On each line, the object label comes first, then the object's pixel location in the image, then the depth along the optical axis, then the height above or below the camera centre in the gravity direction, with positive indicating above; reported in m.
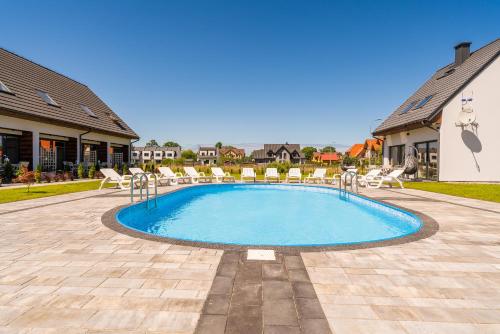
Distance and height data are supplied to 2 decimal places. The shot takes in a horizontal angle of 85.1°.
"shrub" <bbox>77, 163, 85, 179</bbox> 16.55 -0.71
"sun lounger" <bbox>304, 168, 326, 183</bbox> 16.23 -0.83
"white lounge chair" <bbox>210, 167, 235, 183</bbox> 16.31 -0.83
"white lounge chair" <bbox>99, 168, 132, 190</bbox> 11.56 -0.75
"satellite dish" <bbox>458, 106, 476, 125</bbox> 14.12 +2.51
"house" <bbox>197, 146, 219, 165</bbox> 85.38 +2.86
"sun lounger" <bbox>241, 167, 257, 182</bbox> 16.92 -0.66
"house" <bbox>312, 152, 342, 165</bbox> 73.38 +1.37
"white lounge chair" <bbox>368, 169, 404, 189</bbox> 12.90 -0.80
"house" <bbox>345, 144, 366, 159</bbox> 54.74 +2.55
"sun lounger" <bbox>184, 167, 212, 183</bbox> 15.87 -0.85
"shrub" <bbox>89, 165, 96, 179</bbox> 17.28 -0.74
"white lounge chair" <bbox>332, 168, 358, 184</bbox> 15.40 -0.91
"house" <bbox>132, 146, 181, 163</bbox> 81.62 +2.45
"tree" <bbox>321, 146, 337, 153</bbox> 124.18 +6.60
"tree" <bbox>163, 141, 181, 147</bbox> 130.25 +8.42
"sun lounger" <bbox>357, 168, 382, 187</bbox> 13.59 -0.76
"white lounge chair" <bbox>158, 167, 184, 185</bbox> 14.53 -0.79
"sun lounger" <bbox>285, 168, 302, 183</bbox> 17.28 -0.76
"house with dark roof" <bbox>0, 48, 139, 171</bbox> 13.89 +2.27
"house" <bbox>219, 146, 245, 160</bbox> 88.50 +2.78
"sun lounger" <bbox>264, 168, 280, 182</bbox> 16.77 -0.70
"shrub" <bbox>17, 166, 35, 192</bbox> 9.84 -0.67
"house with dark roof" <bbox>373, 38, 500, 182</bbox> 14.55 +2.14
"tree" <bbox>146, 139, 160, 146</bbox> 136.75 +9.22
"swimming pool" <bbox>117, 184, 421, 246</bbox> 6.52 -1.75
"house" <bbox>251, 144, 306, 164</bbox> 64.00 +2.08
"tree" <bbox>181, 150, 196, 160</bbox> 100.93 +2.49
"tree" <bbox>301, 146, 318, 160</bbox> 102.14 +4.99
